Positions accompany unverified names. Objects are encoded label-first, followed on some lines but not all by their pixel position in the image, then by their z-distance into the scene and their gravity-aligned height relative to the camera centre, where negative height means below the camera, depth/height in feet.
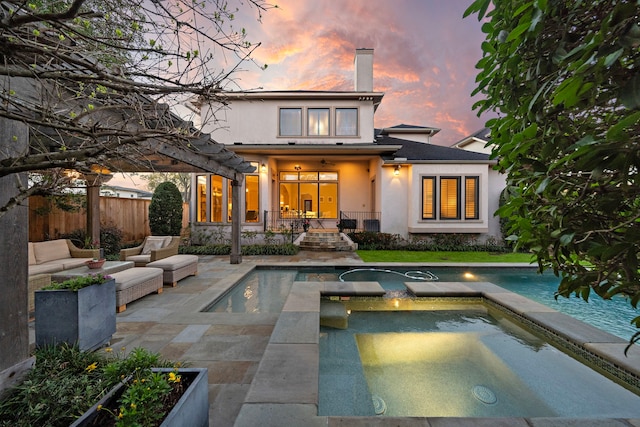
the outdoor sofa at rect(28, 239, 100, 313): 19.06 -3.72
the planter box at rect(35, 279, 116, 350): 10.06 -4.00
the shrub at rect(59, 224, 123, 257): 30.58 -3.12
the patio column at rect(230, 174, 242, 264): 29.50 -1.32
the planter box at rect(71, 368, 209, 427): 5.41 -4.12
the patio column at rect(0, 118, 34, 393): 7.66 -1.86
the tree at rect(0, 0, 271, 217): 5.02 +3.47
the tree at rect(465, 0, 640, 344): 3.10 +1.24
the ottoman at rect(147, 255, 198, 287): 20.53 -4.40
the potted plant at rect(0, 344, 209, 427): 5.47 -4.36
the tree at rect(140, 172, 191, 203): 88.29 +10.32
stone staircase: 38.68 -4.45
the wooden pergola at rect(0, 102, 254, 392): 7.62 -1.62
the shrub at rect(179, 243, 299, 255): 35.81 -5.15
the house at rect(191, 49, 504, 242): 40.81 +6.91
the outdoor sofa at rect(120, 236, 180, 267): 22.39 -3.63
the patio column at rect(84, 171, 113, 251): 27.37 -0.23
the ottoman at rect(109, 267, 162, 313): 15.66 -4.54
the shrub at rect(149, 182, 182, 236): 39.42 -0.18
